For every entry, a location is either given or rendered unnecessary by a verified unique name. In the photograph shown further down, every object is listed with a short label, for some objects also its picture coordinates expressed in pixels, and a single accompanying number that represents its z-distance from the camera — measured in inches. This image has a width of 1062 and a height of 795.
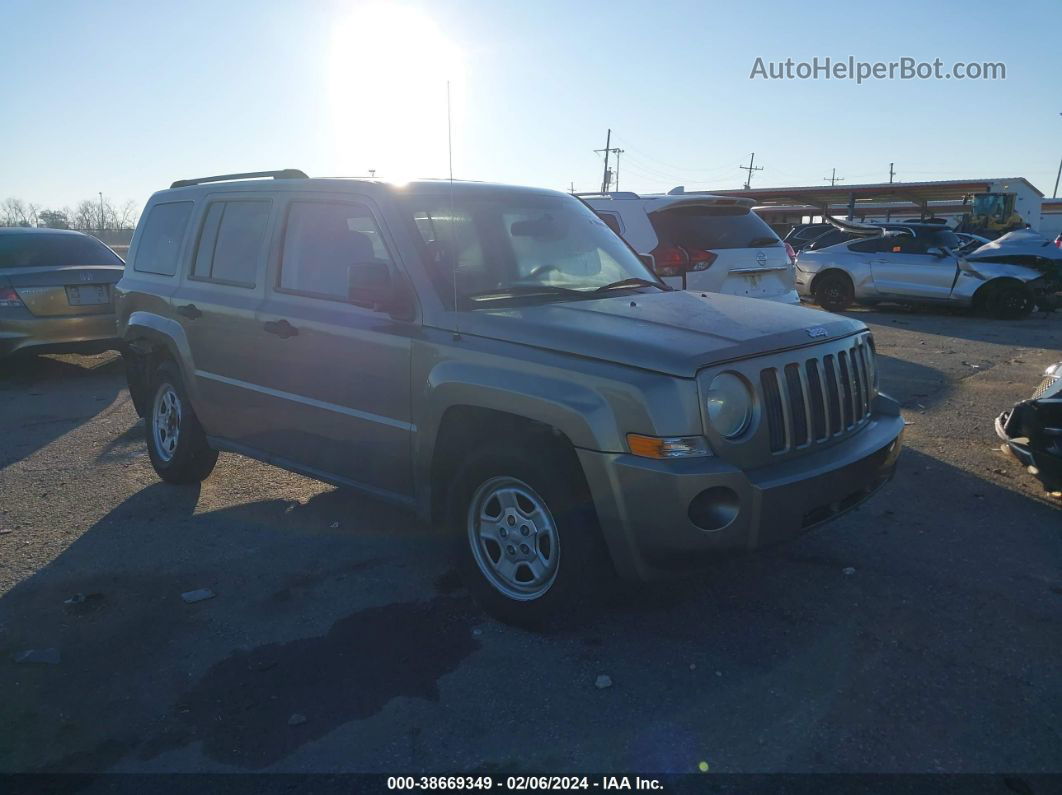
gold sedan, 350.3
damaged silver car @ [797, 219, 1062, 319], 563.2
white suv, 304.2
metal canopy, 1393.2
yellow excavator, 1163.0
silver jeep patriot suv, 123.9
